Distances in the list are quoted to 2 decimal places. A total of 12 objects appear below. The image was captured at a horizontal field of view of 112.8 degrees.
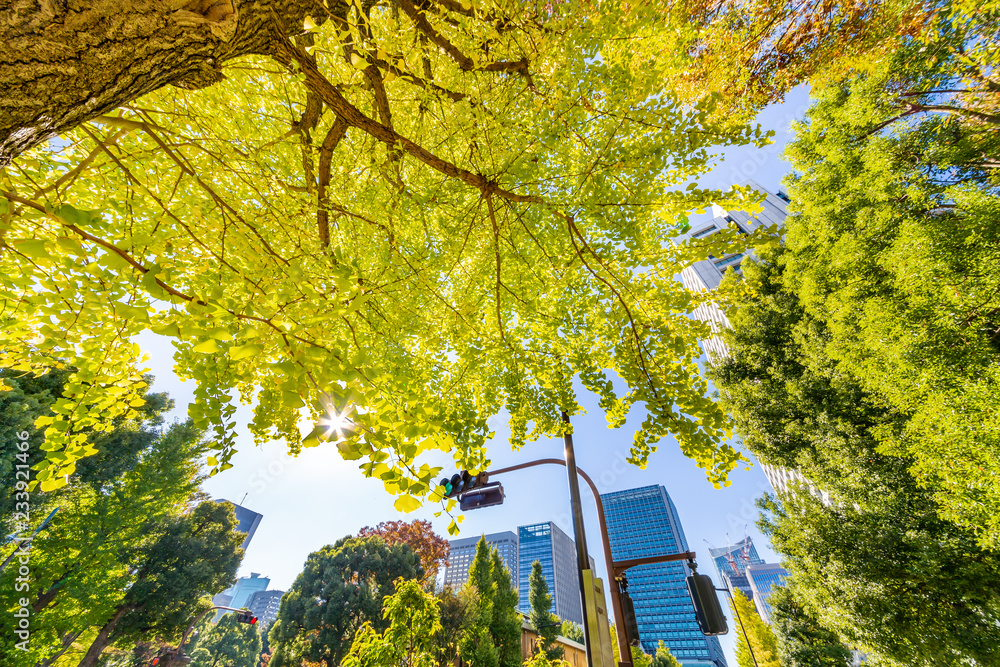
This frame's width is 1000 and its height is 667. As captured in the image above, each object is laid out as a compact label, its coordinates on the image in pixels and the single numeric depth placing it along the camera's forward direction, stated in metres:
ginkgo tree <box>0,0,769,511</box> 1.78
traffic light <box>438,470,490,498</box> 6.01
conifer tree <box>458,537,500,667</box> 12.53
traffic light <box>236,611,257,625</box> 14.67
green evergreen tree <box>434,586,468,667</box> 14.68
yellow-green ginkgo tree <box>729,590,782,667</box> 16.39
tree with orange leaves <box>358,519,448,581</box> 22.06
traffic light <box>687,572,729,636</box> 4.90
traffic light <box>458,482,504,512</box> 6.02
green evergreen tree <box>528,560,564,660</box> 16.94
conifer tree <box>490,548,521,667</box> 14.60
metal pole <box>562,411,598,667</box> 4.42
